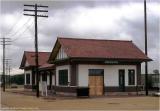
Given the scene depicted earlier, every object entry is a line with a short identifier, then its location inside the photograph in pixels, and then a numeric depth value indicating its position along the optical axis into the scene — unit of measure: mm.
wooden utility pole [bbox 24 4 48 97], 29063
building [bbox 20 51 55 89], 39669
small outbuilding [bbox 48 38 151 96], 28681
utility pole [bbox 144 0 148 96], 28560
